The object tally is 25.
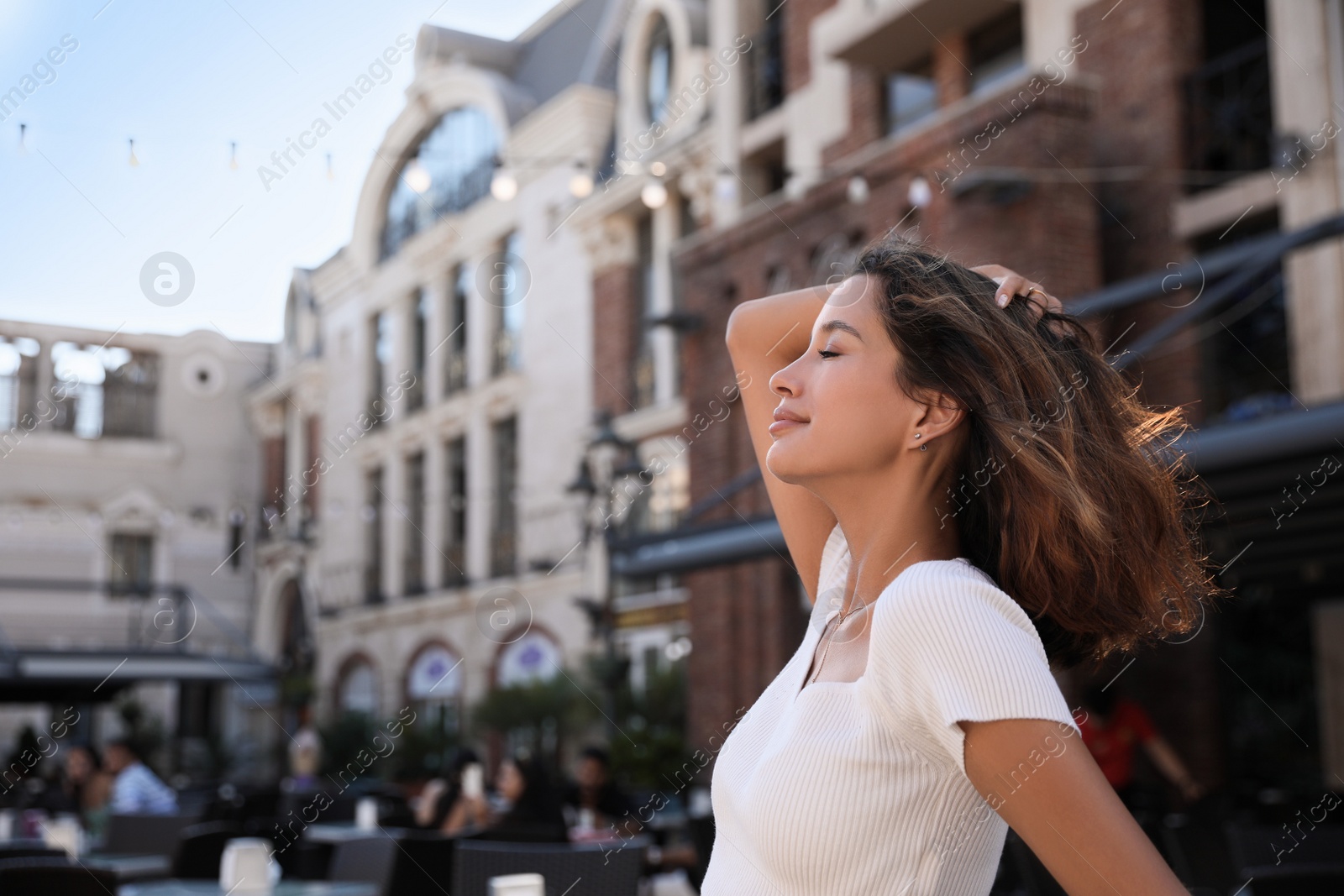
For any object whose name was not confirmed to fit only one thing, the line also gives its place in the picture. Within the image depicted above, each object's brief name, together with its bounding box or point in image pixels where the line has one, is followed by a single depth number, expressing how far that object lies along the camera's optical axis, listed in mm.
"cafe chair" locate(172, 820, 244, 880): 6336
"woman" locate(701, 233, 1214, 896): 1027
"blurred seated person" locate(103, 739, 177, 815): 9391
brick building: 9055
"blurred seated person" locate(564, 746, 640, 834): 8031
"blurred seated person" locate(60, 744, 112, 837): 10477
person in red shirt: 7832
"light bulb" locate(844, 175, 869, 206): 10836
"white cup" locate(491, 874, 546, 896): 2773
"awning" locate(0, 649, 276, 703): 16922
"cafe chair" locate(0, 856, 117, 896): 4137
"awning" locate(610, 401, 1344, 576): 5895
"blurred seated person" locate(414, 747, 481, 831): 8391
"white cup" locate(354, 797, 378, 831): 8266
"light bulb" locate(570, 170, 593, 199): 11898
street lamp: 11453
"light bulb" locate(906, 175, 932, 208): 10117
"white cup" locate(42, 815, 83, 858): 6031
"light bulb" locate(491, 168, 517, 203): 11164
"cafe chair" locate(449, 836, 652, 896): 4250
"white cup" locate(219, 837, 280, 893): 4613
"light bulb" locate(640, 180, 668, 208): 12180
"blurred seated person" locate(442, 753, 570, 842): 7445
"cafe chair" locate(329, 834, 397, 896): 5543
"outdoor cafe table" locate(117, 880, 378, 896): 5121
